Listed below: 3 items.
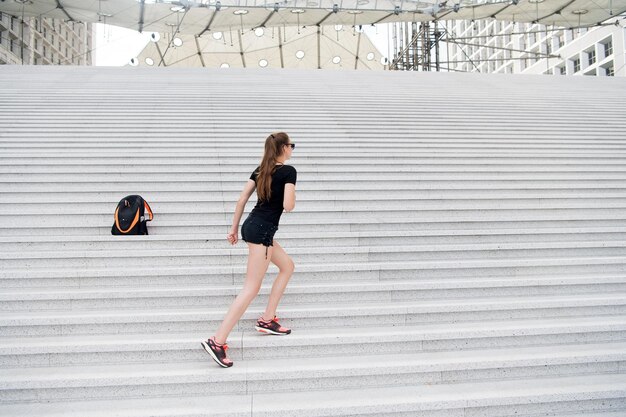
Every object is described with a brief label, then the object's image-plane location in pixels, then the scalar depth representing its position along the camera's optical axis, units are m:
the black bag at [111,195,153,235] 4.81
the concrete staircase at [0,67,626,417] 3.16
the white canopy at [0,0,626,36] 22.64
